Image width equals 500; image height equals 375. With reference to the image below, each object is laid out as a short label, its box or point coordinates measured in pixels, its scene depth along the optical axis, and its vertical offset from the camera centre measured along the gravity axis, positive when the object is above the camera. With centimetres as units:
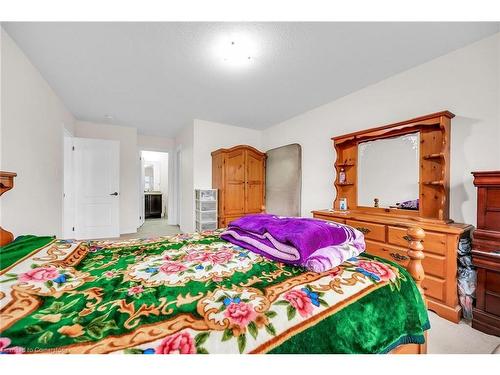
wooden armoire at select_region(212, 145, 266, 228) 378 +7
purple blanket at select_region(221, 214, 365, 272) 101 -32
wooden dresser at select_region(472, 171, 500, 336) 155 -51
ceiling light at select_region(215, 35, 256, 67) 185 +129
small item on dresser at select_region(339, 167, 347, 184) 287 +11
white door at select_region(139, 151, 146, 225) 588 -53
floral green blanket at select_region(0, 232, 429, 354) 57 -42
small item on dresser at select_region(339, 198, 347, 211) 276 -26
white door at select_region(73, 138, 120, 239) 405 -7
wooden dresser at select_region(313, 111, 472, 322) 174 -26
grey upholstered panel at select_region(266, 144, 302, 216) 370 +9
